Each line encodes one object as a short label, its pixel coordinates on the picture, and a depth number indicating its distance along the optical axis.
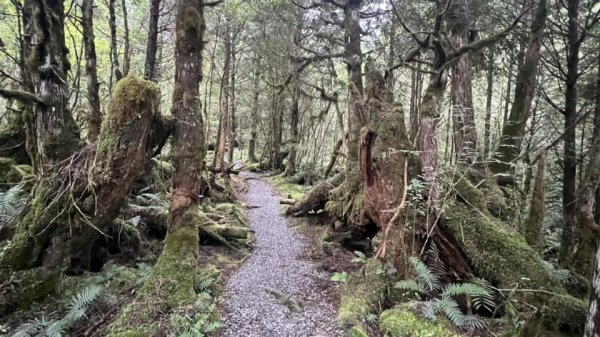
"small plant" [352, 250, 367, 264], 6.03
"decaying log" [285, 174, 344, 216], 9.65
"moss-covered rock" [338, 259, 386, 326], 4.30
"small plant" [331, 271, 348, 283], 5.73
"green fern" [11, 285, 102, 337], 3.62
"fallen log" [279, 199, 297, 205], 11.53
